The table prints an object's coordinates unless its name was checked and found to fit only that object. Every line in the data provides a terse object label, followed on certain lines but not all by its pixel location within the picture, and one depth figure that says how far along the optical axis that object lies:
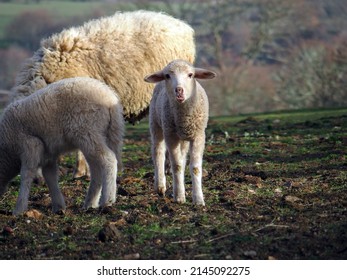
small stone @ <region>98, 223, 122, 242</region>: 13.48
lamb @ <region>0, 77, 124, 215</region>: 16.50
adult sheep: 22.11
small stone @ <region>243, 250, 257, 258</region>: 12.35
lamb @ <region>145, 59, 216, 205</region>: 16.16
